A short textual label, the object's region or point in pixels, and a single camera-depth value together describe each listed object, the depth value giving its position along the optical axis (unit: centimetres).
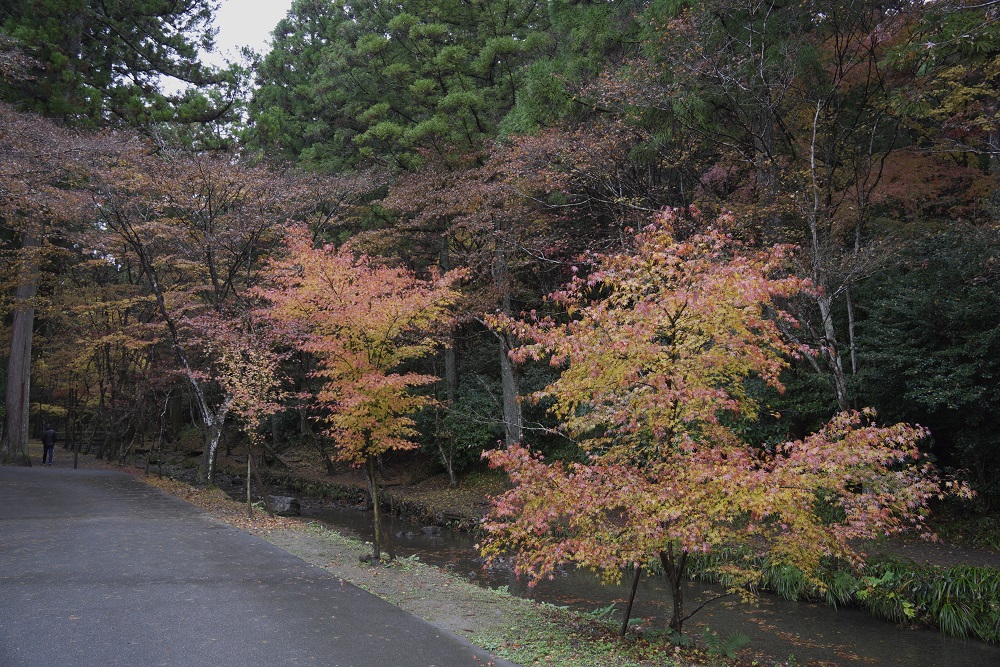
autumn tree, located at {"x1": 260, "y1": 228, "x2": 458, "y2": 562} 934
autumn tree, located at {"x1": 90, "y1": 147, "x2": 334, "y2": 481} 1468
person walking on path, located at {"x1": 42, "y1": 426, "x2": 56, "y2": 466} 2223
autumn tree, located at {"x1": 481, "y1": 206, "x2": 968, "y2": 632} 536
